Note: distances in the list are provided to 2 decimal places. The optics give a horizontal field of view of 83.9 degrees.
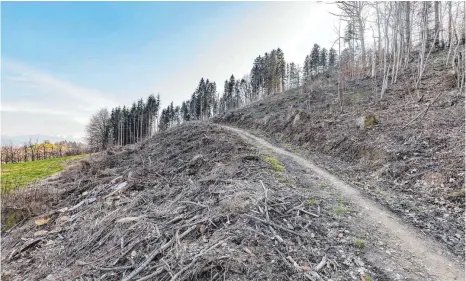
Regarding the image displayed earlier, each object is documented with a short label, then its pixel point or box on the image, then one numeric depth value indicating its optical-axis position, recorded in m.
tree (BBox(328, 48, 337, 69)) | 62.44
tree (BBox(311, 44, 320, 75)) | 60.09
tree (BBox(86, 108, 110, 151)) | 63.96
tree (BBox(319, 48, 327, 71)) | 61.38
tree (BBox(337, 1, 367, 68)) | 22.70
